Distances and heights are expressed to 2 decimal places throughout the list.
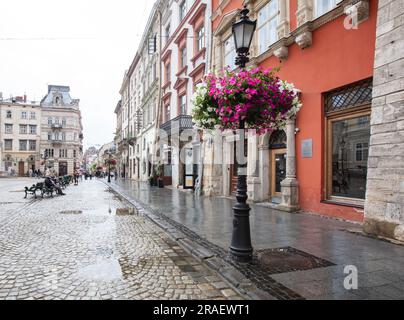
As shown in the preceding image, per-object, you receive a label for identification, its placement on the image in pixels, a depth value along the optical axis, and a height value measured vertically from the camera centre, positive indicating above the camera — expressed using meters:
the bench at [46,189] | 16.25 -1.32
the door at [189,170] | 19.08 -0.41
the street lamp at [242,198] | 4.84 -0.55
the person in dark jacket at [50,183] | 16.59 -1.02
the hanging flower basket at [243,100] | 4.88 +1.03
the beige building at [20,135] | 64.56 +5.95
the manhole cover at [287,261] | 4.44 -1.47
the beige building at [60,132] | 66.44 +6.89
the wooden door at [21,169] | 64.19 -1.09
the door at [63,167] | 66.69 -0.70
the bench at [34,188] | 15.85 -1.26
